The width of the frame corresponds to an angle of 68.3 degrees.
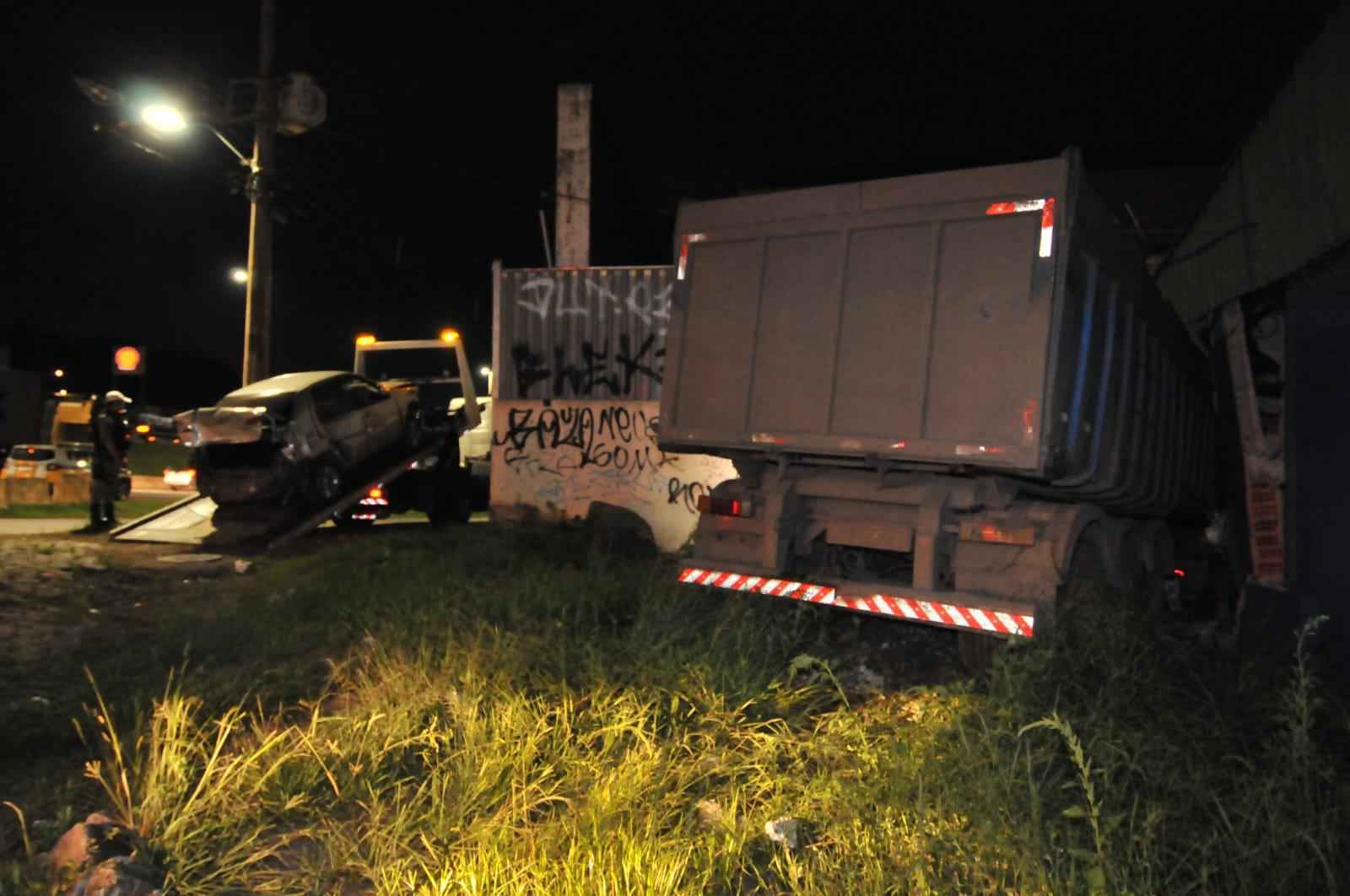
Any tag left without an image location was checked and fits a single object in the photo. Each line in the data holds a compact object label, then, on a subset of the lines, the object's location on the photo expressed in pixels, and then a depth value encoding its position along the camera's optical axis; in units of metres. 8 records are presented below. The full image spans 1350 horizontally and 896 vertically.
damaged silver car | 11.15
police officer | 12.48
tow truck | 11.49
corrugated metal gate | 12.80
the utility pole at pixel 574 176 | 14.79
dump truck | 6.02
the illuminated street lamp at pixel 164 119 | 13.62
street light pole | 14.23
